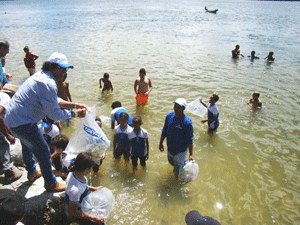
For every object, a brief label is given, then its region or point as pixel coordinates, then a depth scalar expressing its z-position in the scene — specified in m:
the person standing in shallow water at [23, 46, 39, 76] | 12.43
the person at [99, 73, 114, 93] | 10.58
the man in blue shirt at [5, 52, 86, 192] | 3.44
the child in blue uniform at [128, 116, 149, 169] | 5.47
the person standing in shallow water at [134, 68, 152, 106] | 9.21
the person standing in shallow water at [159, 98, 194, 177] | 5.14
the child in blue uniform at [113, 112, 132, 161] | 5.62
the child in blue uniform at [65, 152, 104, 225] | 3.56
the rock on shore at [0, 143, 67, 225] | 4.14
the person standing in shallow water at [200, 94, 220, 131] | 7.63
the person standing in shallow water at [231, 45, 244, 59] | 17.34
